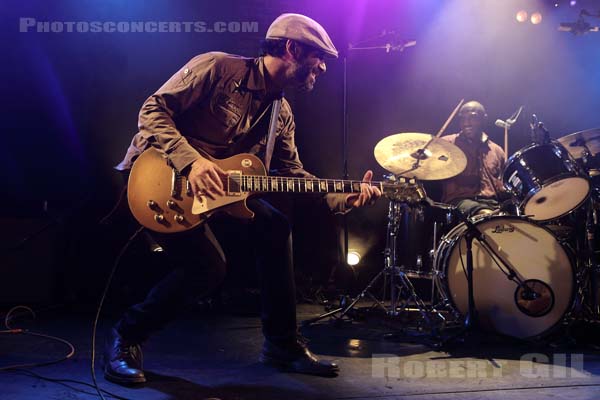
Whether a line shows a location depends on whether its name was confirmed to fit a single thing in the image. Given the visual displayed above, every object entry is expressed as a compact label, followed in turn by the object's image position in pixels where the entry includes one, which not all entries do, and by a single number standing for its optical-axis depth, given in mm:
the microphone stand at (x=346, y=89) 6440
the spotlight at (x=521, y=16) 7070
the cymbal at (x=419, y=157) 4930
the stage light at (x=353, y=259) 6672
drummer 6242
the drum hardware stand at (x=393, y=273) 5070
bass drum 4371
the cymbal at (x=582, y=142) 4902
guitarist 2963
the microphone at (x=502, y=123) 6250
